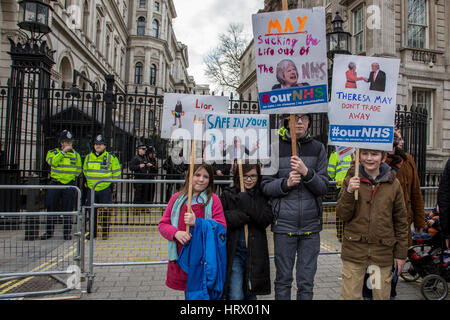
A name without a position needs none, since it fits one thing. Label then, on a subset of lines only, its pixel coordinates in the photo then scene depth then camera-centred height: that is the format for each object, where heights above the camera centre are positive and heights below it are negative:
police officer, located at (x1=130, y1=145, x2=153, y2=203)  8.67 -0.06
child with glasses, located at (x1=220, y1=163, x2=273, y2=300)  2.91 -0.74
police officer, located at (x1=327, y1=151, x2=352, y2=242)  6.40 +0.10
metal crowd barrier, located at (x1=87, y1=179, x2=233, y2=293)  4.88 -1.11
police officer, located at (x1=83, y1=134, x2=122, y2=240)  7.03 -0.05
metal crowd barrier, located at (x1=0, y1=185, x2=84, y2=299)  4.10 -1.28
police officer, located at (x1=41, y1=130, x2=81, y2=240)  6.85 -0.11
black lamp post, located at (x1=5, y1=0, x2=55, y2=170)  8.00 +2.32
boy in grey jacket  2.97 -0.47
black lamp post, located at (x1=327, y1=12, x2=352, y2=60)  9.12 +3.76
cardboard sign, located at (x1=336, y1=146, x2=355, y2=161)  3.52 +0.24
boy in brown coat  3.00 -0.56
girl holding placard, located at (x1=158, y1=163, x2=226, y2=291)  2.85 -0.42
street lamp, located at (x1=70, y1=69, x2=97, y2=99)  7.70 +1.77
